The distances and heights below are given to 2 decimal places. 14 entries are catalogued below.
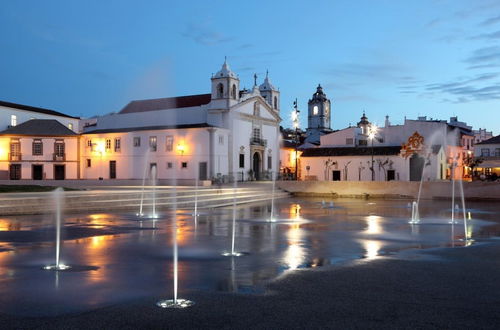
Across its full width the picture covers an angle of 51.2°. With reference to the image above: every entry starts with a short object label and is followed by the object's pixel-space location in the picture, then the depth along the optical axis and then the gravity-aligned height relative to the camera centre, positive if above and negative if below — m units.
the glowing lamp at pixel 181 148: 49.69 +2.69
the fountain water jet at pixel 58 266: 8.41 -1.45
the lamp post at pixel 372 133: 52.90 +4.11
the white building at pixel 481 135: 90.97 +6.90
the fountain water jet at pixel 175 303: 6.06 -1.50
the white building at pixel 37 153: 53.75 +2.59
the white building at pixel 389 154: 54.81 +2.15
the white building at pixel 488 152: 64.88 +2.62
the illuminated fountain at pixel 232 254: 9.98 -1.51
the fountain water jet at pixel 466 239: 12.34 -1.61
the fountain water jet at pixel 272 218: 18.27 -1.57
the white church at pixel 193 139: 49.53 +3.80
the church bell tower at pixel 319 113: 120.81 +14.48
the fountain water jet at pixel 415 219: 17.52 -1.61
